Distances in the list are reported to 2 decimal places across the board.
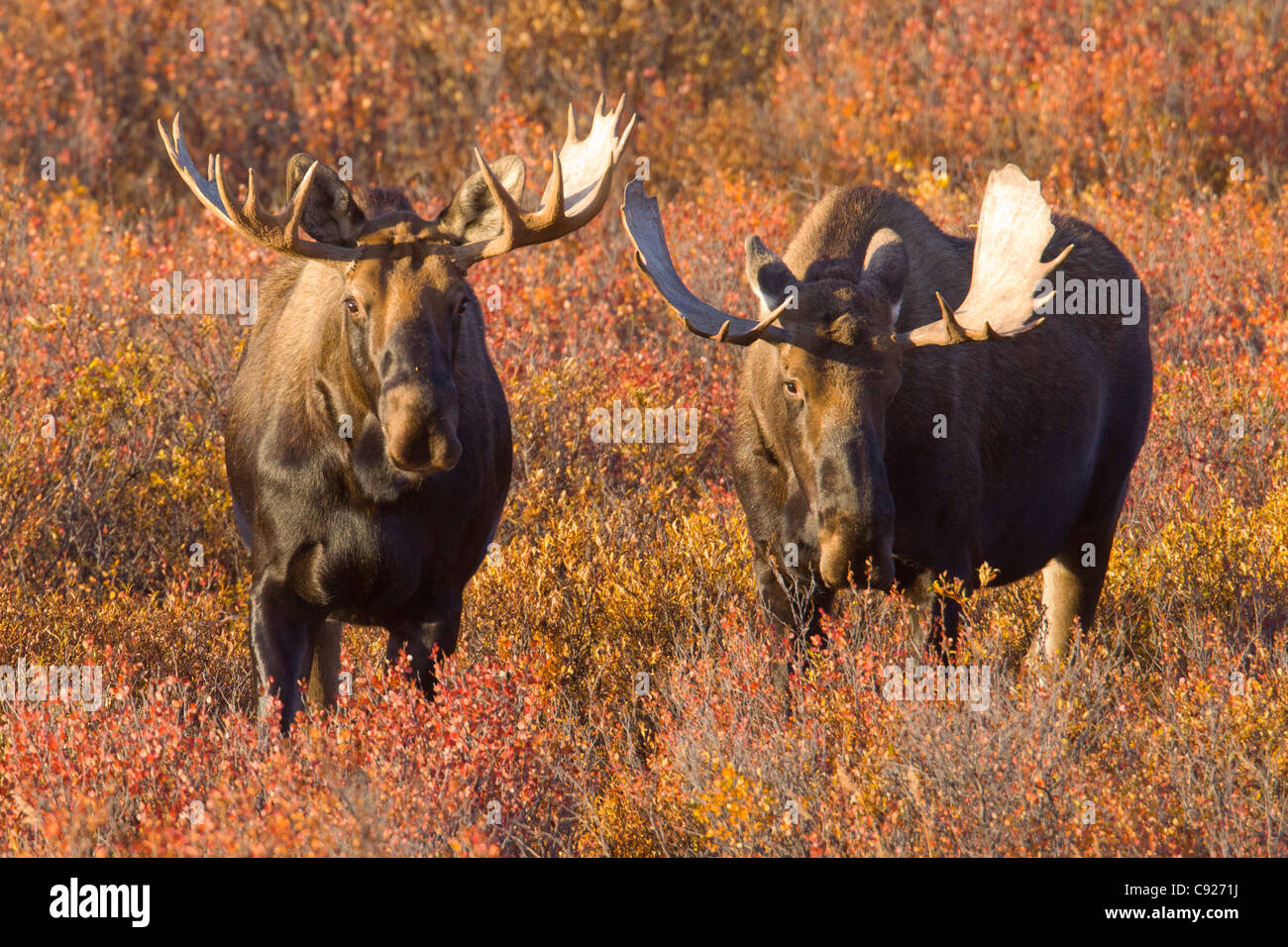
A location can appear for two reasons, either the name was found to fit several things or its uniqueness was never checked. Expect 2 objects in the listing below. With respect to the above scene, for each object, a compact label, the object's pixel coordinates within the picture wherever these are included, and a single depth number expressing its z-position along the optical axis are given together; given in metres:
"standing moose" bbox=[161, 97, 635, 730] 9.11
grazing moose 9.58
